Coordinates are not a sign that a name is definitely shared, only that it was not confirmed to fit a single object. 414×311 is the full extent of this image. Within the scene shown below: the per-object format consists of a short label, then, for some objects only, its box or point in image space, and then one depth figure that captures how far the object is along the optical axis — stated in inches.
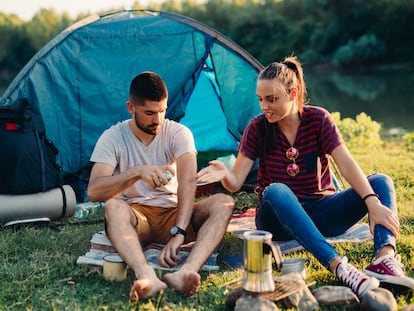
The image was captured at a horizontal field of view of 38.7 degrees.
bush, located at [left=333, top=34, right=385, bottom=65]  1077.1
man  106.8
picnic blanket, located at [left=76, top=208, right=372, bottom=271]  116.0
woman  104.9
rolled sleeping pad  147.6
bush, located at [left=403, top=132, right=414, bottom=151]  280.6
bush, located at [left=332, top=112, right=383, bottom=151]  274.5
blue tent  183.2
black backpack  149.7
